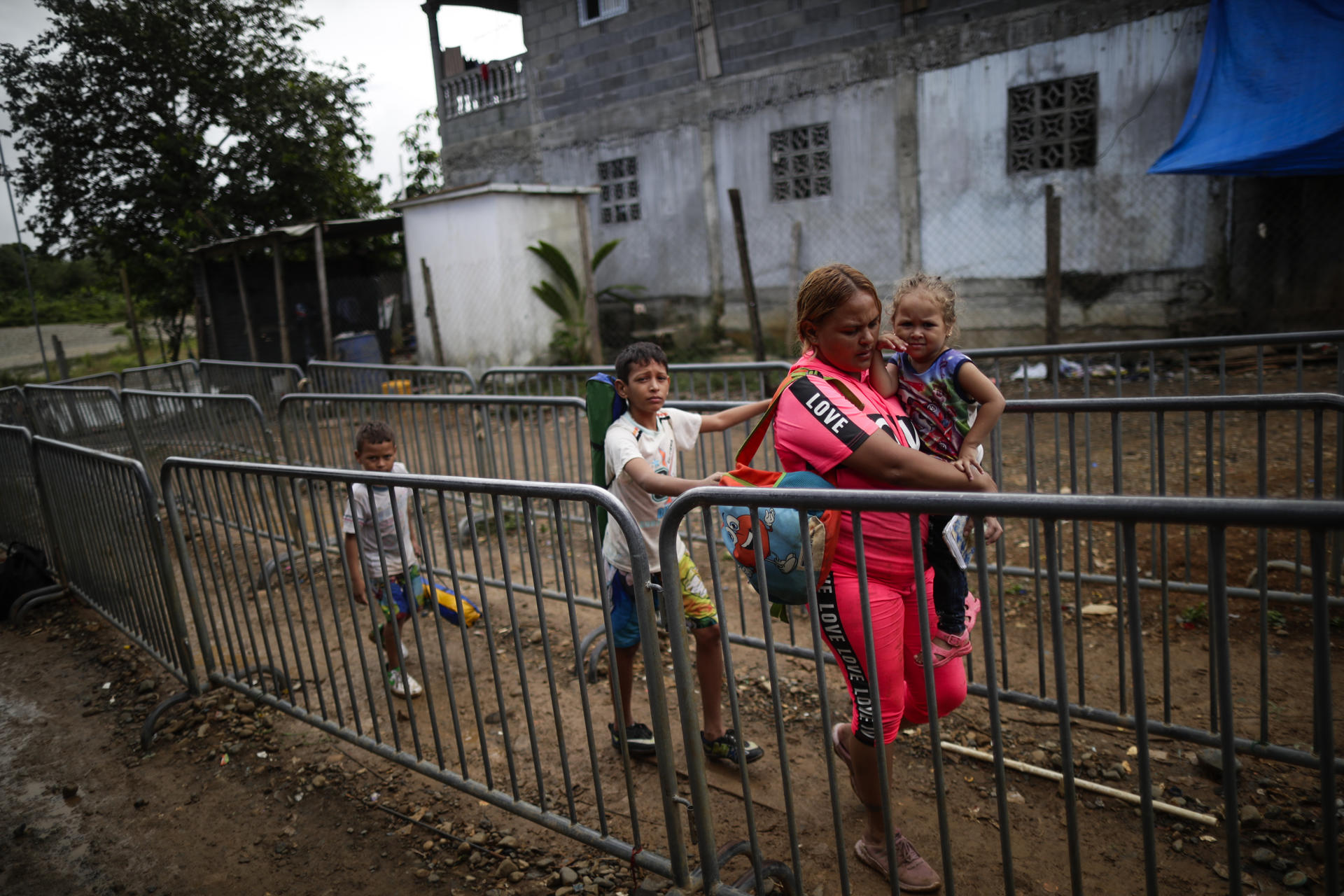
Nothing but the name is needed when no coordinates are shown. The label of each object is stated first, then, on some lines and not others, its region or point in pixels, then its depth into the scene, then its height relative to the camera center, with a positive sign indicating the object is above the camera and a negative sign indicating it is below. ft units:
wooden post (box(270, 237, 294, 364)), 46.50 +1.56
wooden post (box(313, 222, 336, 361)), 44.60 +1.02
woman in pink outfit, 7.30 -1.74
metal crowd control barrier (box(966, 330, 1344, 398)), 14.34 -5.05
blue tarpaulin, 26.05 +4.08
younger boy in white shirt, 12.10 -3.46
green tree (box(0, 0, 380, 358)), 58.49 +14.56
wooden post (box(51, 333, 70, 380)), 52.80 -0.90
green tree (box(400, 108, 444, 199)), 71.61 +12.27
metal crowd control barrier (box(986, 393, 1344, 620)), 10.58 -5.85
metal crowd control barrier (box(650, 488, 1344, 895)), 4.86 -3.74
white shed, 45.50 +2.17
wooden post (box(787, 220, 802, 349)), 41.60 +0.42
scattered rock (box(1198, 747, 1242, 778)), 9.90 -6.37
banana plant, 46.44 -0.70
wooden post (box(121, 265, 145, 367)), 54.75 +1.26
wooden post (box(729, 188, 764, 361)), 33.88 -0.10
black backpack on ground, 18.67 -5.00
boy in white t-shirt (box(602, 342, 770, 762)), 10.18 -2.77
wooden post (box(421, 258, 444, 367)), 45.96 -0.31
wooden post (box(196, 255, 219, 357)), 53.93 +0.84
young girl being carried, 9.05 -1.37
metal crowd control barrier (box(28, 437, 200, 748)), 13.26 -3.65
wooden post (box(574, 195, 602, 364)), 43.75 -0.47
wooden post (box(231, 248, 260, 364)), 49.80 +1.09
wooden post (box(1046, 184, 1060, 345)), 30.53 -0.94
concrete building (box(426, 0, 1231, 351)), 33.83 +5.36
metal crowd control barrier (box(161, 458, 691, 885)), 8.60 -5.81
